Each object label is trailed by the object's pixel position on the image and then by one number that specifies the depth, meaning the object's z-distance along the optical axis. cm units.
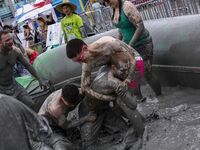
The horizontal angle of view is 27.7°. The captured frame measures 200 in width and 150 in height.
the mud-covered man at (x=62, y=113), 518
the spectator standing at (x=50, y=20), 1470
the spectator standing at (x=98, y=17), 1153
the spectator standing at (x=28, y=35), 1434
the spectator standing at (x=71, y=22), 847
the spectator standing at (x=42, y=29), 1423
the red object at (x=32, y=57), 992
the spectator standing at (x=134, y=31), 568
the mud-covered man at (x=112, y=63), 488
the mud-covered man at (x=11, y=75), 627
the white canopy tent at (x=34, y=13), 1835
